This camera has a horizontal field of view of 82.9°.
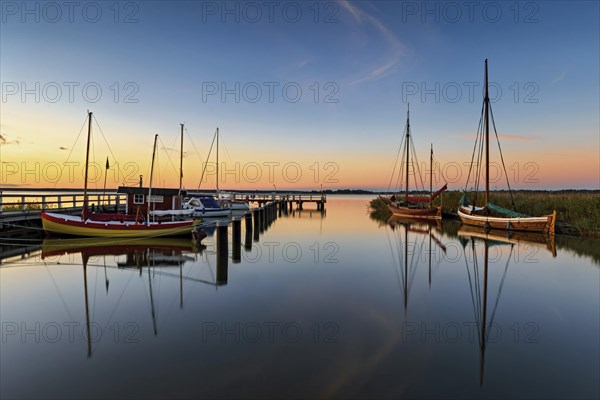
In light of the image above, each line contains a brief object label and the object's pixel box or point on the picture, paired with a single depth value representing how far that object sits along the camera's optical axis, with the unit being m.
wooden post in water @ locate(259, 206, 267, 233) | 33.22
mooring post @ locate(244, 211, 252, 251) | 22.59
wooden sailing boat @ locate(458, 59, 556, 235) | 28.03
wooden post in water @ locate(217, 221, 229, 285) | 13.99
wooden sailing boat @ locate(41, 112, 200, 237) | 22.14
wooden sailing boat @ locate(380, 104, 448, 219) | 42.58
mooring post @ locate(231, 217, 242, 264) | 15.52
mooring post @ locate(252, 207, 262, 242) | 27.11
